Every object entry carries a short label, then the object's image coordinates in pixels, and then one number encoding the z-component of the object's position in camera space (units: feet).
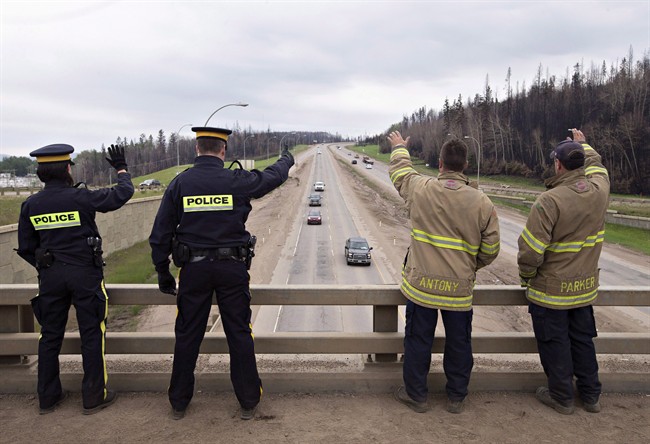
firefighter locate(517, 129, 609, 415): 11.92
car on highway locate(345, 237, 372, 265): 96.58
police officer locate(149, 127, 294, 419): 11.57
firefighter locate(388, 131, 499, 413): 11.80
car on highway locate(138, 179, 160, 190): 152.97
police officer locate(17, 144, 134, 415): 12.04
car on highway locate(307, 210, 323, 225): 151.33
